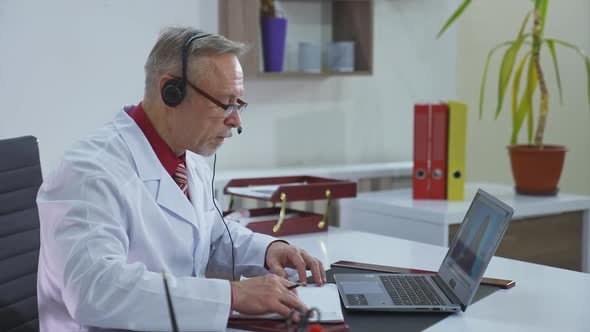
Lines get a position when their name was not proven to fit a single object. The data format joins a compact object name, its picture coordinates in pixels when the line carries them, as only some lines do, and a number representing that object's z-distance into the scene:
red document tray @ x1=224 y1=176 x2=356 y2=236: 2.15
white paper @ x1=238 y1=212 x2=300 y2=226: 2.19
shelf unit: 2.69
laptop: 1.38
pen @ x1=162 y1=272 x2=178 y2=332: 0.97
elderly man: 1.22
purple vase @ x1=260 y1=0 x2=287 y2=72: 2.74
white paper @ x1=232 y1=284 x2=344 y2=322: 1.31
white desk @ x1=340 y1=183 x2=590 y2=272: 2.48
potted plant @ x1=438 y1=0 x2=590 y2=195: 2.83
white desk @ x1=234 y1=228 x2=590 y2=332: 1.35
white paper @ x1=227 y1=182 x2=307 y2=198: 2.22
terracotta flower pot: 2.82
